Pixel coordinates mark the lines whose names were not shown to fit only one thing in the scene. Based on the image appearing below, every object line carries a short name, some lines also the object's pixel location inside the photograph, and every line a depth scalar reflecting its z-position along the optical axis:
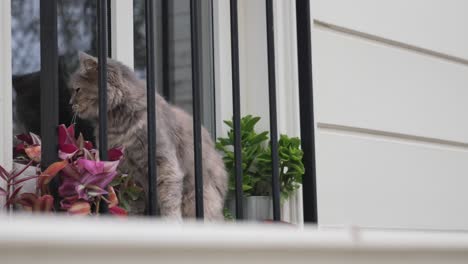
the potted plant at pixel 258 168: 4.95
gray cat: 4.11
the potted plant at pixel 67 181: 3.28
